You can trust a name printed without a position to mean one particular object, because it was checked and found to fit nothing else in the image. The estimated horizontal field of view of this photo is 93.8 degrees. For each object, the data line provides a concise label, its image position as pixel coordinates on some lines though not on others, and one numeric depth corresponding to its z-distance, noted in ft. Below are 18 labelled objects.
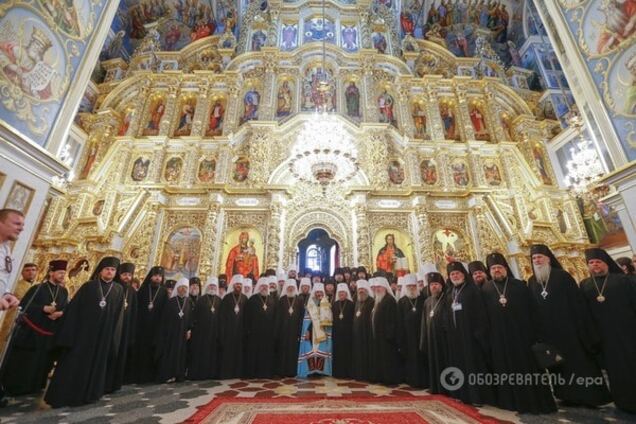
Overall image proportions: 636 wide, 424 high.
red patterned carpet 9.80
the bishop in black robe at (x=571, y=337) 11.12
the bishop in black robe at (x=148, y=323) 17.02
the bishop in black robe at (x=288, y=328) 18.35
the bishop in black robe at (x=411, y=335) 15.78
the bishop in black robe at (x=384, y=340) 16.67
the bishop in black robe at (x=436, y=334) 13.91
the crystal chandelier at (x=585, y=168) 31.96
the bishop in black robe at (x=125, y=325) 14.20
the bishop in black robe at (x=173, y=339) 16.66
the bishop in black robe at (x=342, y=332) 18.66
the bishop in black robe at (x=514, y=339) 10.79
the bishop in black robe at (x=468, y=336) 11.77
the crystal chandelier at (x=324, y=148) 28.55
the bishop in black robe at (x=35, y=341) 13.30
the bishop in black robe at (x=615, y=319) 10.51
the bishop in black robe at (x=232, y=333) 17.81
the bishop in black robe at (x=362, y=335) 17.65
